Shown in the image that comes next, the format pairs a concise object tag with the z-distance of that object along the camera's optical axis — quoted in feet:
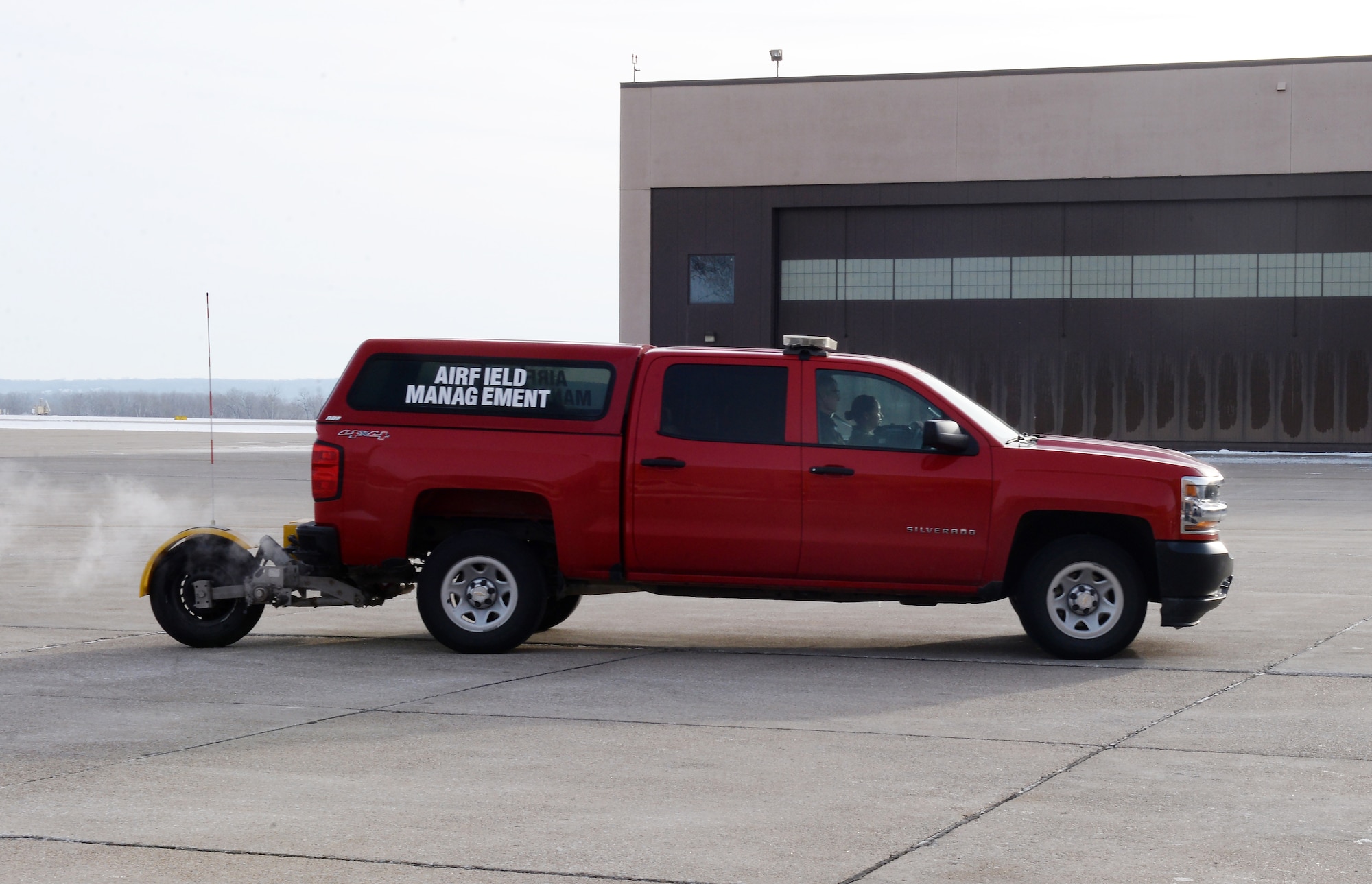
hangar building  139.64
